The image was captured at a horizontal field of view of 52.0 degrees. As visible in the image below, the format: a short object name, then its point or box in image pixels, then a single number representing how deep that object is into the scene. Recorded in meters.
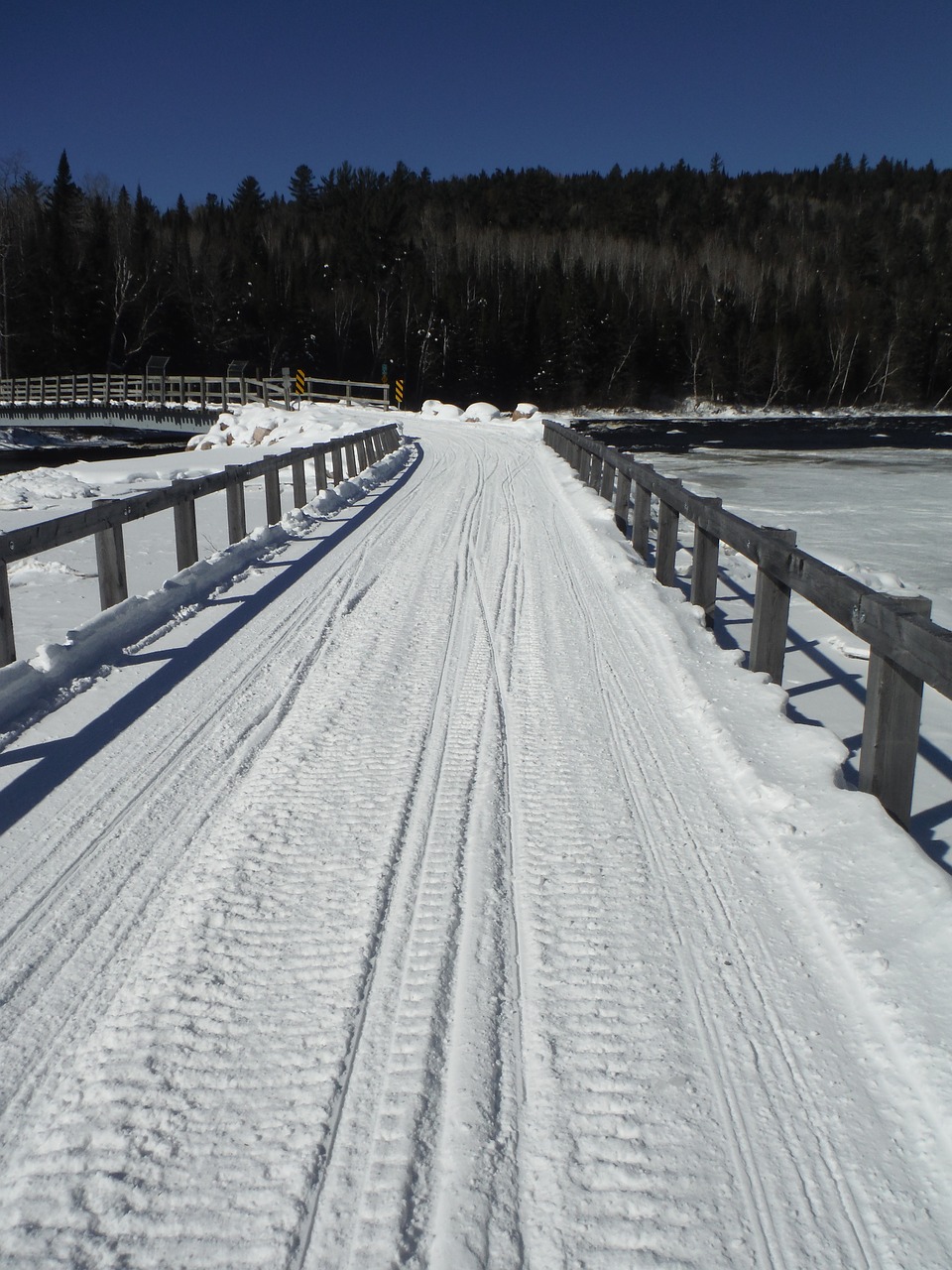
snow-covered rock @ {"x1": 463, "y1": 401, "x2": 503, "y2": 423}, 46.41
